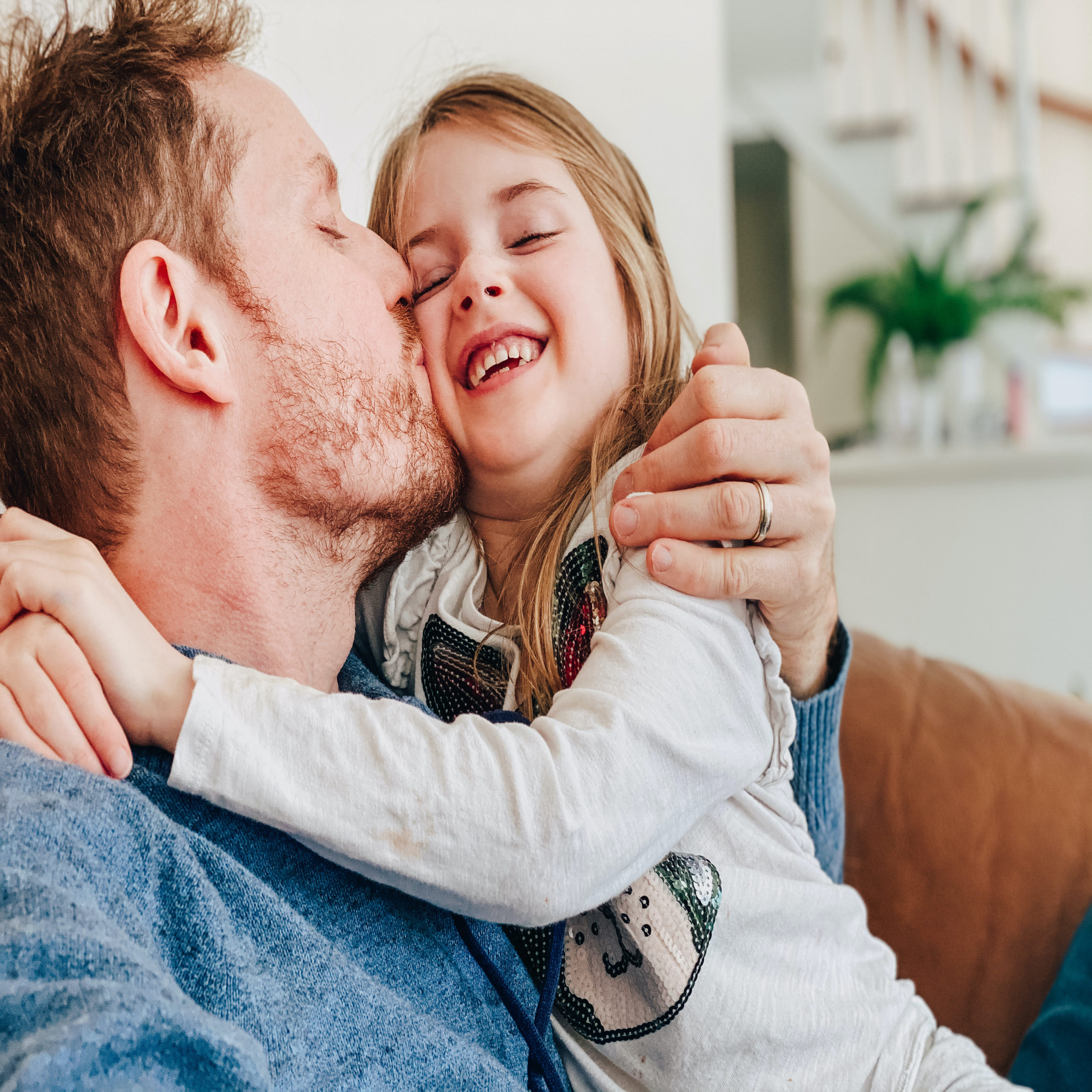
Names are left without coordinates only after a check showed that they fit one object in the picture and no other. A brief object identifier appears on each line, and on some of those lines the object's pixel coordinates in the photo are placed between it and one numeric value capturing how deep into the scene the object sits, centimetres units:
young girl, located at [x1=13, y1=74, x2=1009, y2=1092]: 68
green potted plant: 405
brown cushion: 118
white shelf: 304
